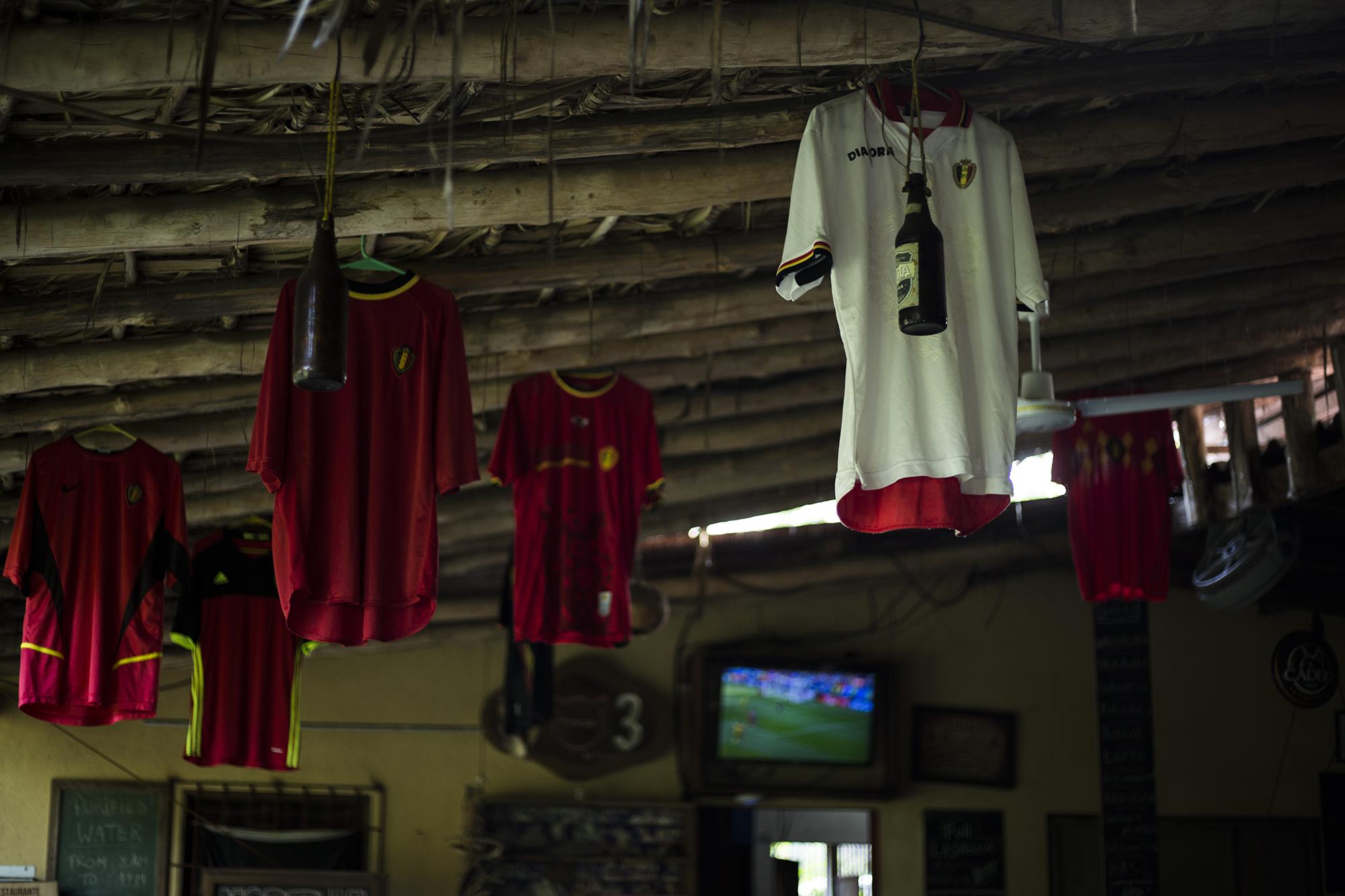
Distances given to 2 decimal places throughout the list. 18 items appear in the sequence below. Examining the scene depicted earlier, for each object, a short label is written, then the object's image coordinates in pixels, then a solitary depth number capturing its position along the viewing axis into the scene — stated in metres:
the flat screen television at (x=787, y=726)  8.72
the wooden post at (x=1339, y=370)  6.71
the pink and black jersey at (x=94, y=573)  4.63
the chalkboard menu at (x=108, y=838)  7.89
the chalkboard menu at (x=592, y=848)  8.38
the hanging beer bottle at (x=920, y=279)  2.99
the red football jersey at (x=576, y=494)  5.16
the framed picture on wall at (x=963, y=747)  9.11
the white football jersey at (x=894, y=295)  3.24
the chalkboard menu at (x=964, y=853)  8.98
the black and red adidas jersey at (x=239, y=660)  5.64
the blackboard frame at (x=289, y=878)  7.00
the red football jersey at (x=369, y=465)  3.62
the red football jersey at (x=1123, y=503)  6.62
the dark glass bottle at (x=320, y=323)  2.98
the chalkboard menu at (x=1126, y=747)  8.99
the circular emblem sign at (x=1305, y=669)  9.45
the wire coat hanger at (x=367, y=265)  4.14
